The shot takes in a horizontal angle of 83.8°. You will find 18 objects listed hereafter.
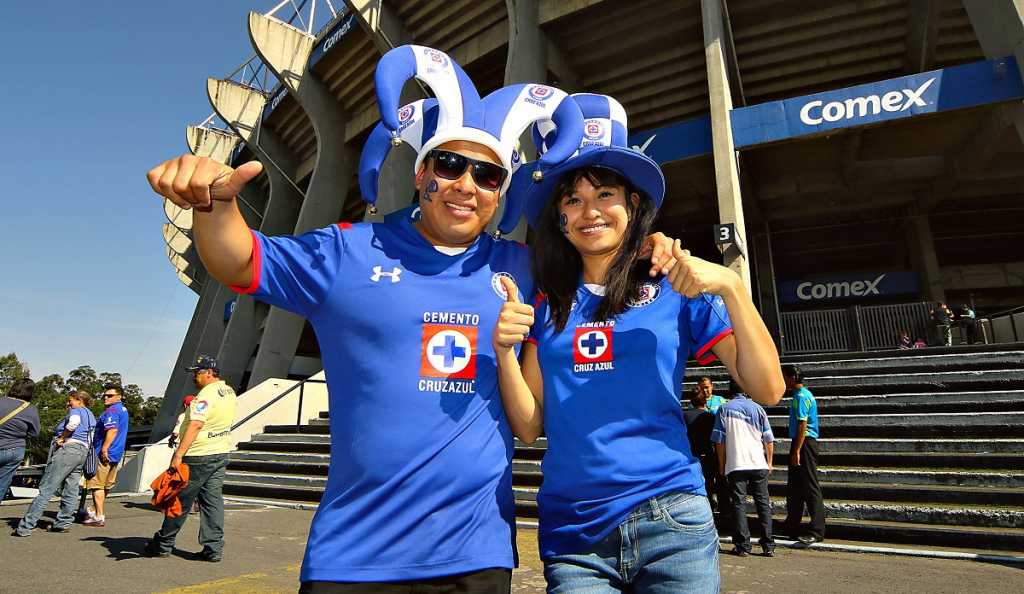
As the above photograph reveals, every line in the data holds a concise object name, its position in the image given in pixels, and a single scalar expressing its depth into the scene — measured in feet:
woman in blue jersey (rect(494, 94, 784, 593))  4.68
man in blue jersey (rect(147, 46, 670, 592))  4.68
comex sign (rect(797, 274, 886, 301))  74.08
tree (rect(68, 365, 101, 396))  189.37
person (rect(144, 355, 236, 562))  17.17
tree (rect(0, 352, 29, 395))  138.51
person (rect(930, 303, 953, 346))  49.88
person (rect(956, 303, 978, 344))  47.81
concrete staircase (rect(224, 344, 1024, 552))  18.97
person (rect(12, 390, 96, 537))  21.67
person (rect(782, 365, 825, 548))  18.63
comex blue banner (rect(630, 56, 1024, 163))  38.11
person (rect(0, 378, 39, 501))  20.36
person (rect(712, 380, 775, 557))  17.65
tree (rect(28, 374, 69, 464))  128.57
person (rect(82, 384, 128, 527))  23.84
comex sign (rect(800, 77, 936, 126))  39.24
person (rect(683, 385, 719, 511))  20.86
